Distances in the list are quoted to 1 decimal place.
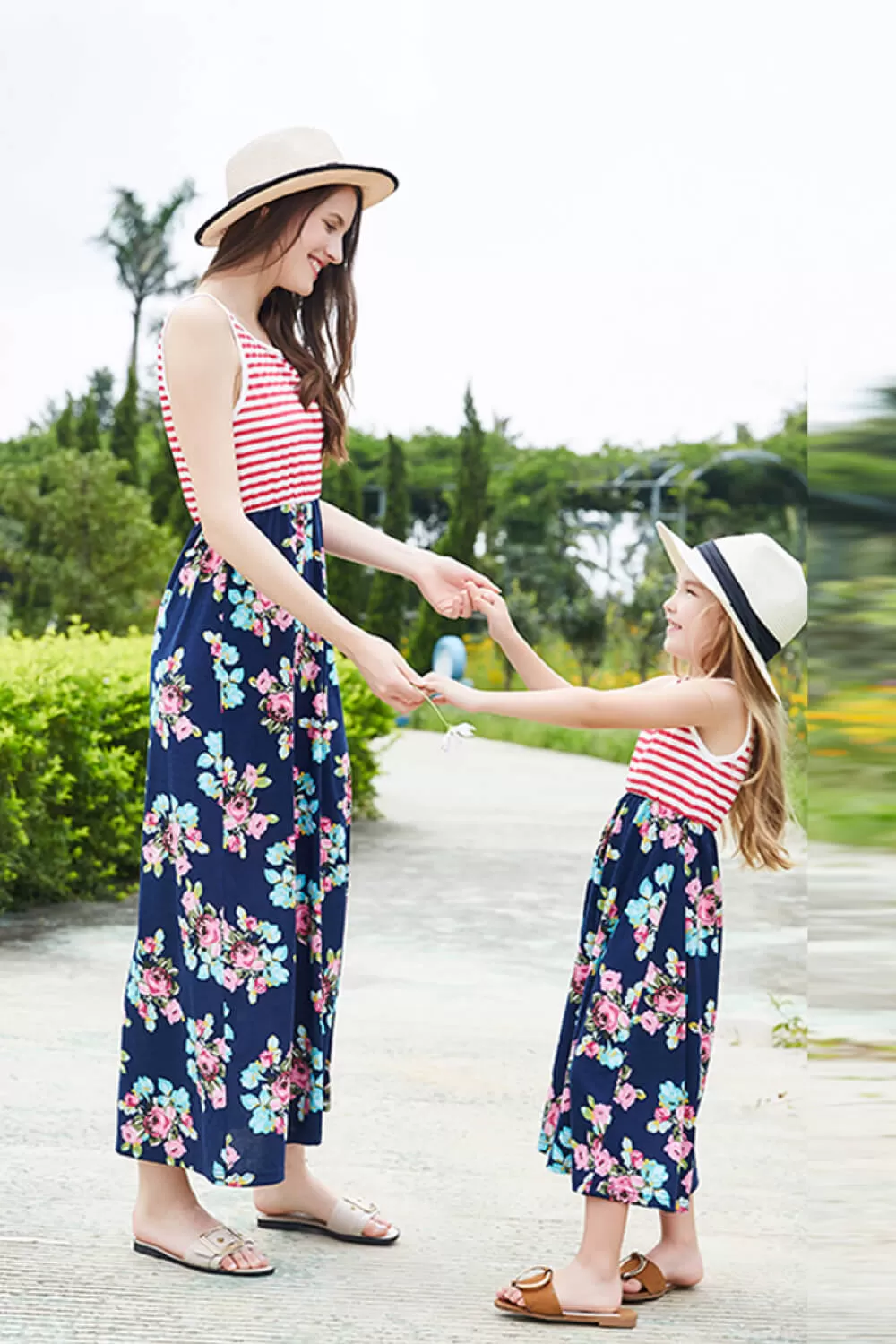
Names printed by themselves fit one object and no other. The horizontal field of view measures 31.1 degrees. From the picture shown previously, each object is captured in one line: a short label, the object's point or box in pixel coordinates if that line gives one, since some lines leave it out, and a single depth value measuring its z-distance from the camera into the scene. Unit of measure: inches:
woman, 86.0
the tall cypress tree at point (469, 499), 550.6
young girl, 82.8
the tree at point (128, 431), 551.2
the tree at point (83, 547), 475.2
